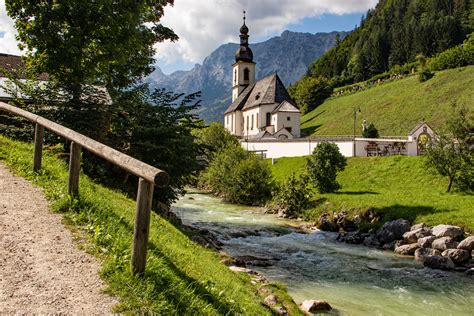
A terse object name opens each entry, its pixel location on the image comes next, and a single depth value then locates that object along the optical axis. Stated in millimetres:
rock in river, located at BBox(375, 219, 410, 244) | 19922
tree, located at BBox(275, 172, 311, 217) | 28016
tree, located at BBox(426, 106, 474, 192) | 24422
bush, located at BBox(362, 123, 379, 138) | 51812
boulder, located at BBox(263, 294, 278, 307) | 9167
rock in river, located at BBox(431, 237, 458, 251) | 17034
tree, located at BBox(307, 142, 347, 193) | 29531
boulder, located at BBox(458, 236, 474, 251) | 16781
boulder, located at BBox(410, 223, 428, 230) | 19795
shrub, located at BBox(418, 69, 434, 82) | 73562
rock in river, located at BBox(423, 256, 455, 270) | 15336
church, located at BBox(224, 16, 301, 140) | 69688
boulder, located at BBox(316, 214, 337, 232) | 23481
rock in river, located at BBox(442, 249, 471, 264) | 15689
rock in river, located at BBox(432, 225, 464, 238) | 18062
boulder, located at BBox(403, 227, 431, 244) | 18891
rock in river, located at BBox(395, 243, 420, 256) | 17672
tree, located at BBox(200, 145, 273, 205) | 33875
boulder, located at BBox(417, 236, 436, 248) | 17714
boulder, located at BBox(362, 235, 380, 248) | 19781
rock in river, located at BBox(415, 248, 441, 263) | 16598
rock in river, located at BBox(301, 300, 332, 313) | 10384
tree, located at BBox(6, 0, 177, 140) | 16875
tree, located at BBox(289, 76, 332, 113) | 102044
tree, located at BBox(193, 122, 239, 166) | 52138
